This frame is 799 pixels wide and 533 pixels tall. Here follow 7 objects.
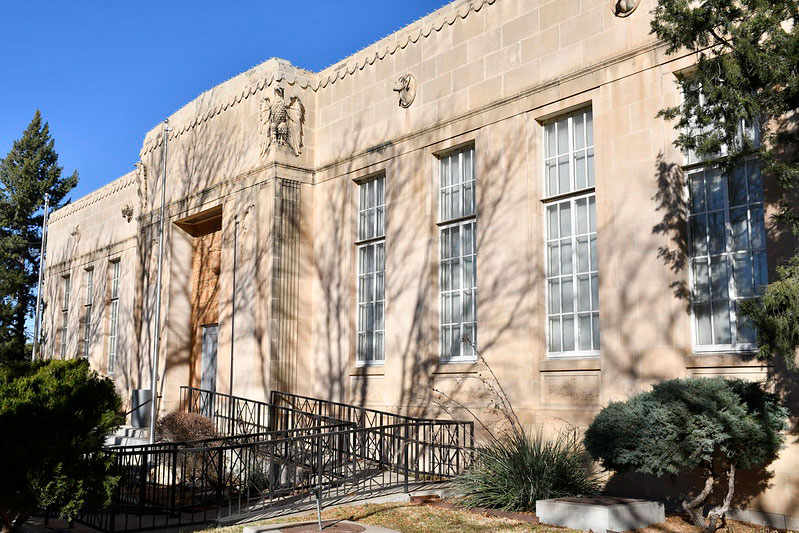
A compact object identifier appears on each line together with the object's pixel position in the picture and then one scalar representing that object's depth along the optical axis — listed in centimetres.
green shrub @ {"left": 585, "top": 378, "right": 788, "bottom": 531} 925
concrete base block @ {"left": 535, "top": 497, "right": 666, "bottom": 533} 947
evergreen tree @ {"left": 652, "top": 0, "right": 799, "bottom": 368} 833
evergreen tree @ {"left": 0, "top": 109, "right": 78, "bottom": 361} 4025
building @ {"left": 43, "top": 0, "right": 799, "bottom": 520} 1208
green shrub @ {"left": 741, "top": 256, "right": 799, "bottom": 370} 827
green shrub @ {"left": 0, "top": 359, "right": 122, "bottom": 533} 916
